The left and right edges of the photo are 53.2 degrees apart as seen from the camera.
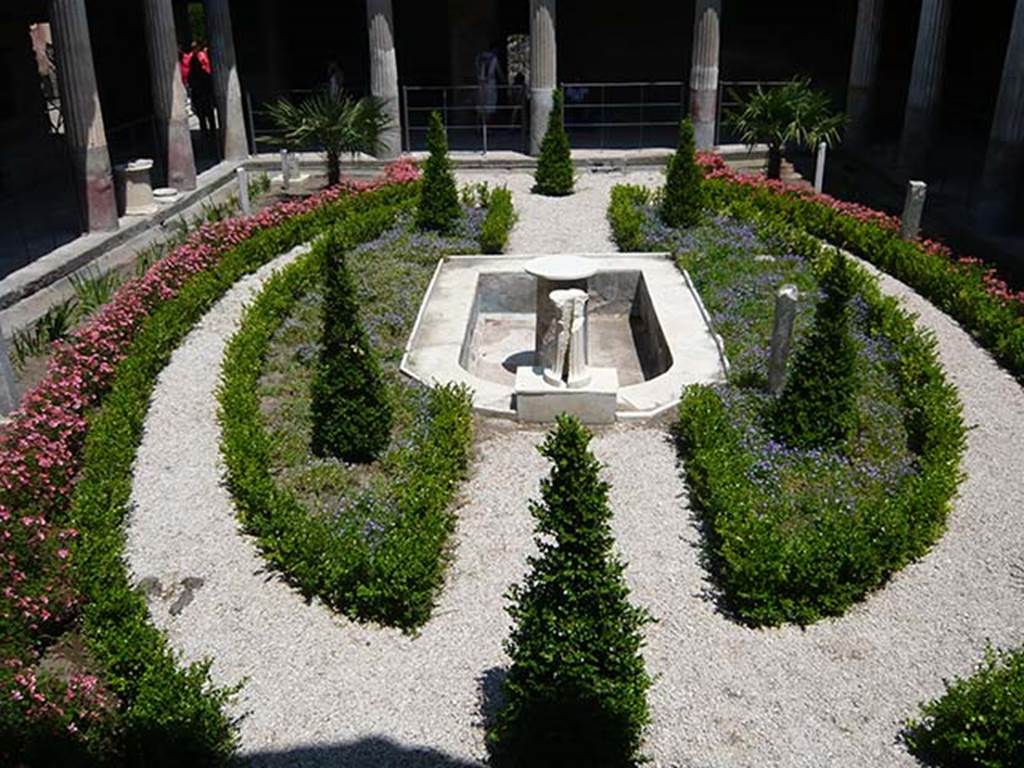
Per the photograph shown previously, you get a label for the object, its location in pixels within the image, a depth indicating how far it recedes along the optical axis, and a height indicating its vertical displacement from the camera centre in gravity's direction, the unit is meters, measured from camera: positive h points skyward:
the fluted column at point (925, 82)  17.34 -1.56
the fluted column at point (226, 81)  19.89 -1.74
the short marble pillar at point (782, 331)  9.88 -3.14
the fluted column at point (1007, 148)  15.12 -2.30
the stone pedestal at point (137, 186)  16.17 -2.97
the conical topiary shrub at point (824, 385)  8.90 -3.31
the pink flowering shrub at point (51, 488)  6.23 -3.78
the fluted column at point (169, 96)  17.47 -1.78
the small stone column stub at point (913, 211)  14.09 -2.95
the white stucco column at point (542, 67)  20.05 -1.51
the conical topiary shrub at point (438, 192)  15.54 -2.94
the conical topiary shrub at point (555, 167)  18.25 -3.04
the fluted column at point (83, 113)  14.42 -1.71
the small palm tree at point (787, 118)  17.47 -2.12
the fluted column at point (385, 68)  19.81 -1.50
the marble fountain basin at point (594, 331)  10.93 -3.93
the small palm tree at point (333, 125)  17.42 -2.23
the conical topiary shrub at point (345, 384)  8.86 -3.31
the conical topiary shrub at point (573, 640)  5.51 -3.41
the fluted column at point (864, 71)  19.66 -1.55
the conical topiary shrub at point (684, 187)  15.64 -2.89
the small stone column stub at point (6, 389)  10.02 -3.69
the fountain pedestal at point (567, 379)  10.17 -3.76
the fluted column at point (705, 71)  20.06 -1.58
